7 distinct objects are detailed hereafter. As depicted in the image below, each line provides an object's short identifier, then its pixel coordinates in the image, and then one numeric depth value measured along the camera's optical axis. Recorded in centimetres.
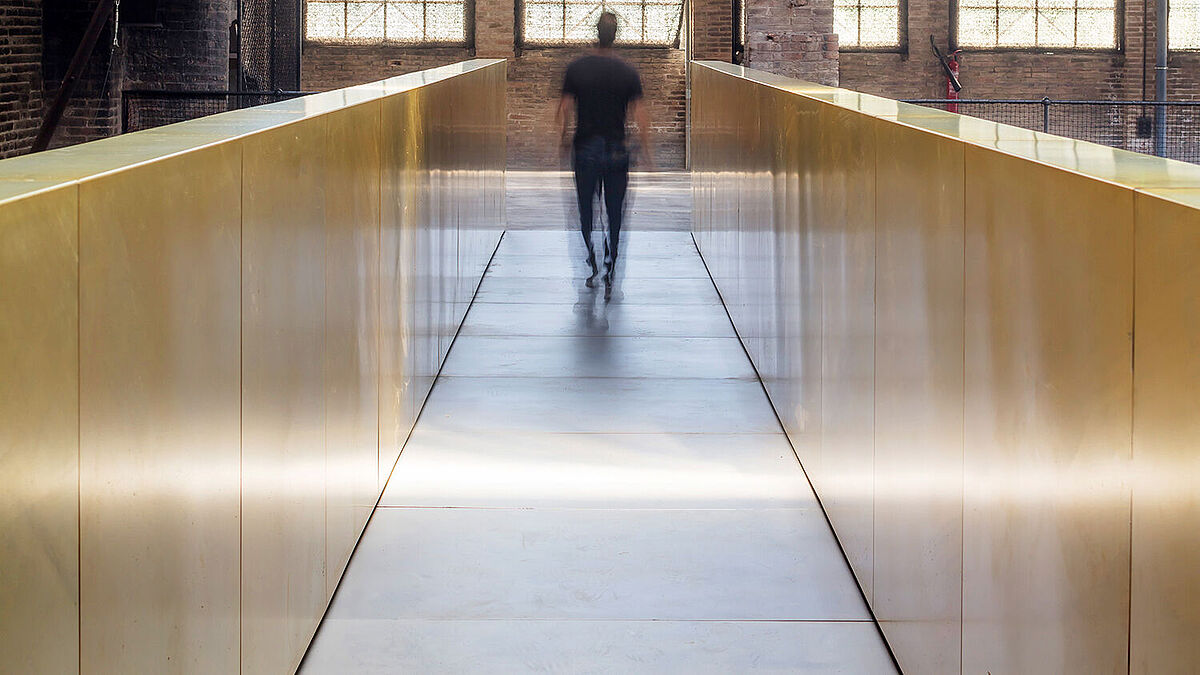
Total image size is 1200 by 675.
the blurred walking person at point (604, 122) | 848
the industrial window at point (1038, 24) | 2186
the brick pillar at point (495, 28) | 2044
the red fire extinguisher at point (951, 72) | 2134
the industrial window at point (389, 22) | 2069
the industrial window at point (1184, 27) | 2194
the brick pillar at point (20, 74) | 1201
